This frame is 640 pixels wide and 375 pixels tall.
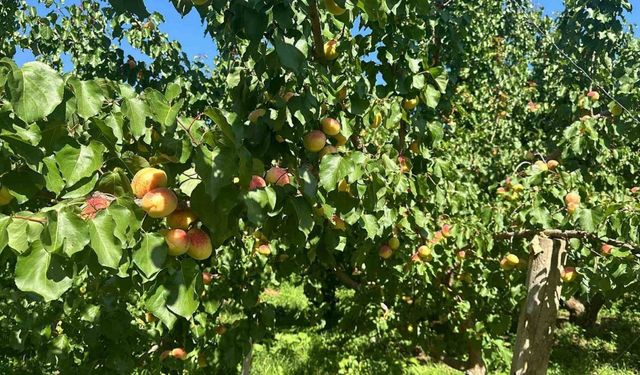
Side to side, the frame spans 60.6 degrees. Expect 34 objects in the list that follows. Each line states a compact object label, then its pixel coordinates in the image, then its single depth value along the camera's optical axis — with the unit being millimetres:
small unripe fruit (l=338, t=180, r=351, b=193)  1495
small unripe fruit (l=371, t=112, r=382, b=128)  1849
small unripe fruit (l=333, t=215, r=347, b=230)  1713
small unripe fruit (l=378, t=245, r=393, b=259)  2242
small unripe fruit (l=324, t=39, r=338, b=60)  1612
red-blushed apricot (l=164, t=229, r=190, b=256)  1068
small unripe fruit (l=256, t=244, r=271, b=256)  2960
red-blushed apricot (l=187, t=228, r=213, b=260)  1107
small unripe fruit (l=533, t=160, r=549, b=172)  2685
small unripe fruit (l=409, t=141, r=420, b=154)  2147
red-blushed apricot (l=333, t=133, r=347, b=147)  1570
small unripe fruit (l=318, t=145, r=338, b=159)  1498
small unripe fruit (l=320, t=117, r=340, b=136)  1543
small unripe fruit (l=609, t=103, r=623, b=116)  2627
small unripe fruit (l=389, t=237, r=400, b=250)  2262
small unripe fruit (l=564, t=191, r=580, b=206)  2400
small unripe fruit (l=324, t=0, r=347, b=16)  1341
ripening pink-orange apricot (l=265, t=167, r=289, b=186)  1282
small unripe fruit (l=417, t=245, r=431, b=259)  2572
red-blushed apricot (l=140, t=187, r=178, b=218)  1010
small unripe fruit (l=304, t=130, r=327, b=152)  1485
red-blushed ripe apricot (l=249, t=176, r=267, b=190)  1129
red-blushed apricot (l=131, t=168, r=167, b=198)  1062
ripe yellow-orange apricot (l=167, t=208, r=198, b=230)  1123
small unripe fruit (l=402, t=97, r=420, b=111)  1930
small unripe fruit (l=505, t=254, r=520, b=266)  2658
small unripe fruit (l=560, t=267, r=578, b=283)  2479
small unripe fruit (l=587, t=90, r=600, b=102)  3264
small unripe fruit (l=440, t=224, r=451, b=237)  2702
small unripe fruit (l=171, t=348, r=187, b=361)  2451
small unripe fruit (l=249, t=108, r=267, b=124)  1433
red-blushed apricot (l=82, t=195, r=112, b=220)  889
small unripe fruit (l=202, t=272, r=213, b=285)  2699
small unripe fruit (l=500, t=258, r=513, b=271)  2695
